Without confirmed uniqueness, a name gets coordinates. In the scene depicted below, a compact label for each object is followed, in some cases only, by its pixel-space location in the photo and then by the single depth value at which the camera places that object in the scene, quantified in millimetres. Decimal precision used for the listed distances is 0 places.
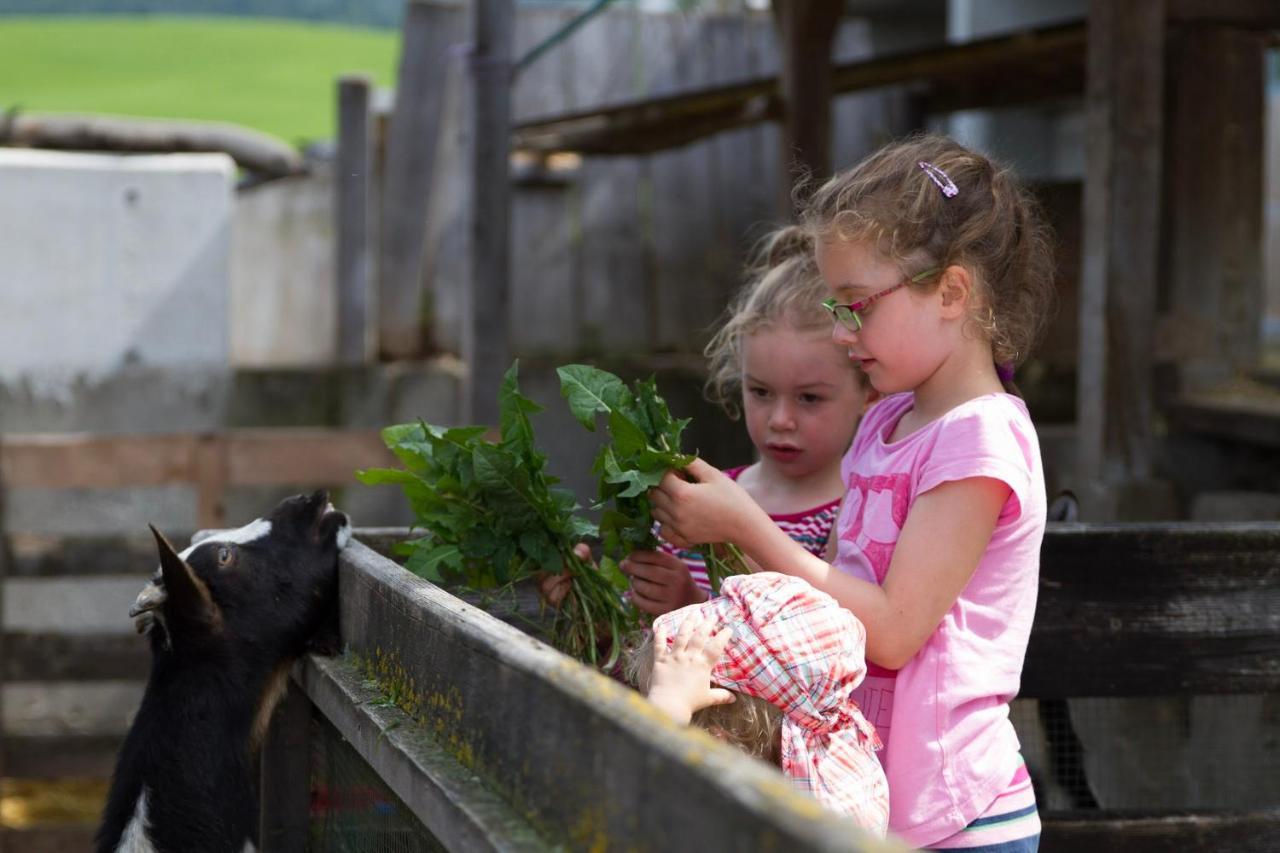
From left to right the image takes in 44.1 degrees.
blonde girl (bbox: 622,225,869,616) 2891
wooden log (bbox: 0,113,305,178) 9266
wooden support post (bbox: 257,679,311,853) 2805
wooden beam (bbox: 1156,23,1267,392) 6230
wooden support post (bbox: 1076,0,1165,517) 5508
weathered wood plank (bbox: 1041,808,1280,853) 2906
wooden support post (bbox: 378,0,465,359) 10086
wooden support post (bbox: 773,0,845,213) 7242
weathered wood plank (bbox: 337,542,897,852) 1149
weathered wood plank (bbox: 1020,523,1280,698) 2920
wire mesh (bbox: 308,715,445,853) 2066
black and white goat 2512
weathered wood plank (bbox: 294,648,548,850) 1539
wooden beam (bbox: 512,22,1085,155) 6902
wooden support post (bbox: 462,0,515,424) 6238
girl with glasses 2064
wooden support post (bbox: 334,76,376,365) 10047
